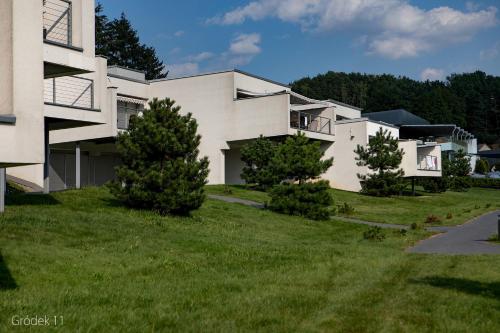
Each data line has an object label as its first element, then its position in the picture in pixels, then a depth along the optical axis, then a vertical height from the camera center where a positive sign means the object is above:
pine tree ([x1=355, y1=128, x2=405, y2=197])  43.12 +1.01
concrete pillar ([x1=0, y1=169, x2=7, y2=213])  15.81 -0.16
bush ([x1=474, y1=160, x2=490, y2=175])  87.31 +1.54
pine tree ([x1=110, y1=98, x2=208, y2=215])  19.27 +0.51
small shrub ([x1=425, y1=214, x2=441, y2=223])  27.98 -1.83
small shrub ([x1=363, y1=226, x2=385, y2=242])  19.56 -1.75
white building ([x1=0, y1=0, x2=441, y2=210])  8.45 +2.71
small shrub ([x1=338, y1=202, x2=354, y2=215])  29.85 -1.47
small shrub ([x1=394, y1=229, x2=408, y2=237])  21.01 -1.81
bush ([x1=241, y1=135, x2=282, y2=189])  34.57 +1.05
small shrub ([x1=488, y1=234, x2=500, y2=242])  18.97 -1.82
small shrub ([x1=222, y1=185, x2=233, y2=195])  32.99 -0.54
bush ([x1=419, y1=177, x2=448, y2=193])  54.22 -0.48
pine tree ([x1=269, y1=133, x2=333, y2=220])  25.42 -0.12
